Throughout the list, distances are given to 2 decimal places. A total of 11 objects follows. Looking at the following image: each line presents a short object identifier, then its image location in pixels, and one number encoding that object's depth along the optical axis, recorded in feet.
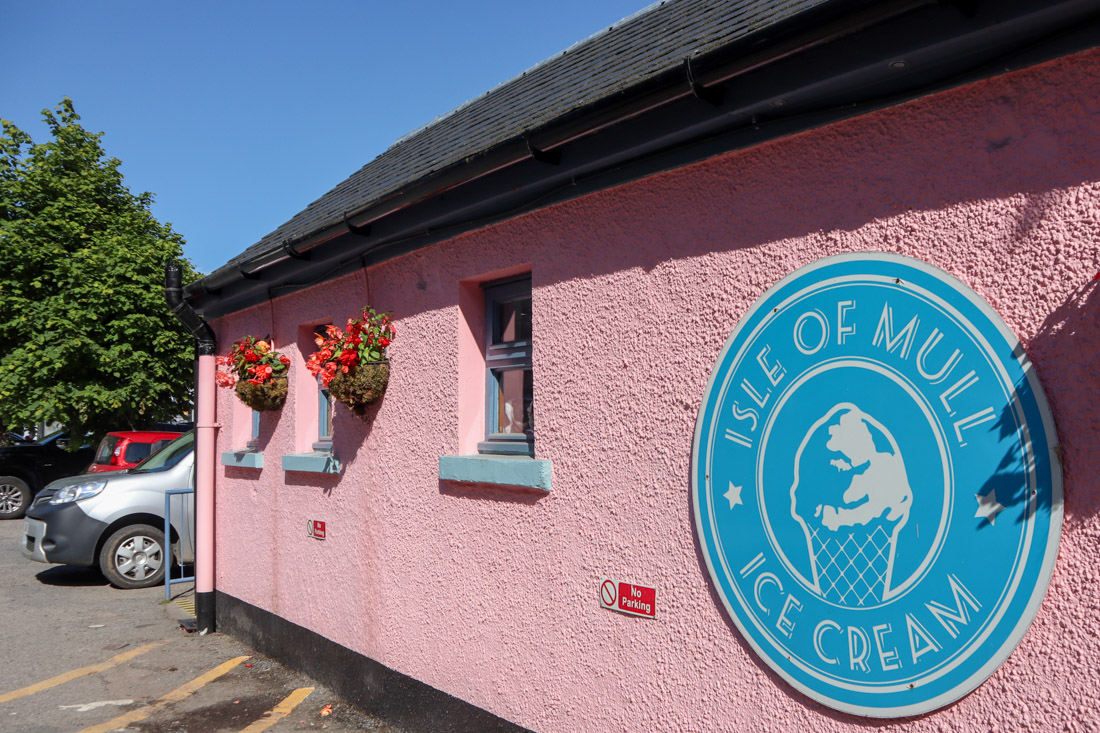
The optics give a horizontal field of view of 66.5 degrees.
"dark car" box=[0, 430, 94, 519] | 58.49
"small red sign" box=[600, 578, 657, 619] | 11.73
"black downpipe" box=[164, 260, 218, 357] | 27.86
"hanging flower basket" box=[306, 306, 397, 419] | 18.15
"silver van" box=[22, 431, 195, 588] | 35.22
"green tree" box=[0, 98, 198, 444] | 54.34
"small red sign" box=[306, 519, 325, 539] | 20.77
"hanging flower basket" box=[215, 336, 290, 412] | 22.77
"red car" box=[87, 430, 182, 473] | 44.39
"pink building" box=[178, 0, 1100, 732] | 8.01
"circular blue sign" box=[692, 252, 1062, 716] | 8.05
